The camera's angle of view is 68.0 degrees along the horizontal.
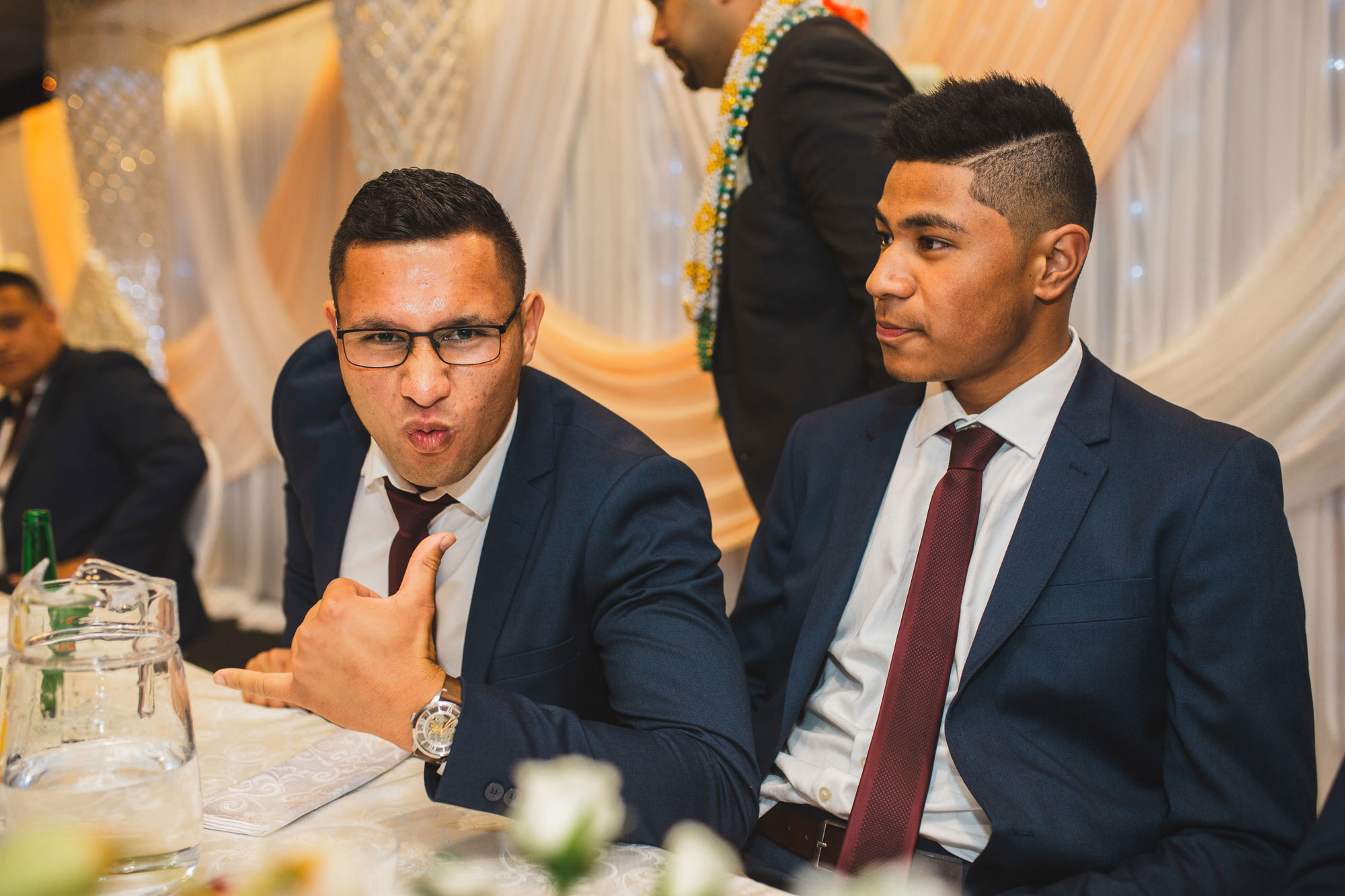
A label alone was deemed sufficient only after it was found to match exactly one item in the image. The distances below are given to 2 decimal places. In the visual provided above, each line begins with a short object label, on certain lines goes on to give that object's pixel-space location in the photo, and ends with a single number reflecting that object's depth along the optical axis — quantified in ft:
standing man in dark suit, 6.39
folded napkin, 3.55
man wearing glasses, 3.49
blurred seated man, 9.89
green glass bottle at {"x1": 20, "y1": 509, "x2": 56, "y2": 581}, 6.20
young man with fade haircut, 3.96
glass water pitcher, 2.80
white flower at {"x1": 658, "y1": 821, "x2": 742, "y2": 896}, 1.54
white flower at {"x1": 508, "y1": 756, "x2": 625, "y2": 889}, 1.55
